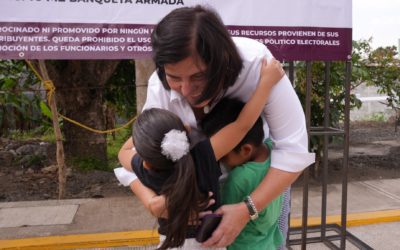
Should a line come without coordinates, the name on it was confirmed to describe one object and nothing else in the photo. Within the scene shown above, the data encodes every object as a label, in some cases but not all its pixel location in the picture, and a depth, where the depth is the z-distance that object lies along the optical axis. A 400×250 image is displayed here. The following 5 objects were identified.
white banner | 2.06
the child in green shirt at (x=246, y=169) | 1.38
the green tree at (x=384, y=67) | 4.79
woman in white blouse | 1.14
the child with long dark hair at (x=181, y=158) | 1.11
